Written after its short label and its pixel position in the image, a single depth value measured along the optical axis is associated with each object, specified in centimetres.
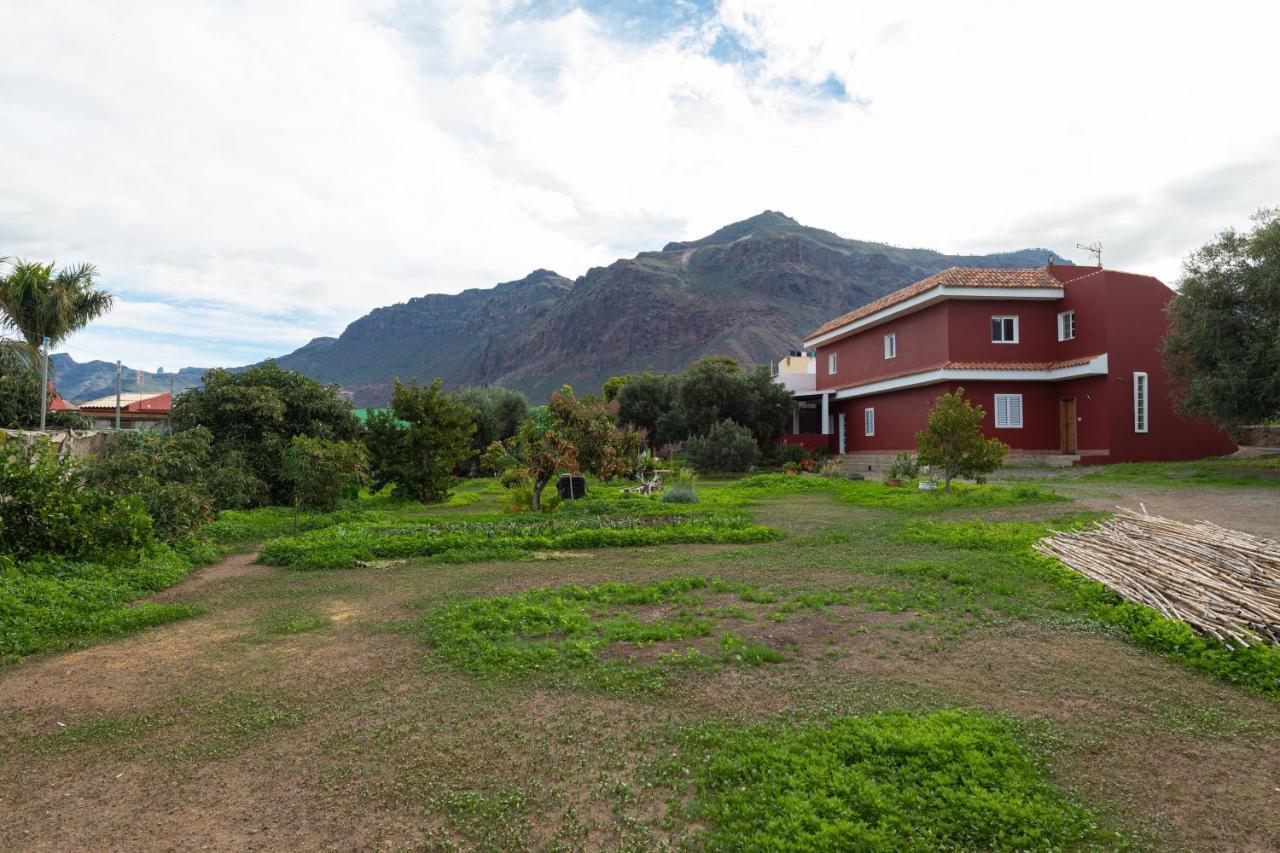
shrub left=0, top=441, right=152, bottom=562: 817
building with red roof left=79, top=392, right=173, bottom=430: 4222
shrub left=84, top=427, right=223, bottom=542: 1071
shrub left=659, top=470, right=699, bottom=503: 1564
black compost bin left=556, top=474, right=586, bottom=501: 1703
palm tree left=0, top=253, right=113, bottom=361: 2158
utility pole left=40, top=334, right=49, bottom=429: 1705
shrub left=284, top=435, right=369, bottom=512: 1427
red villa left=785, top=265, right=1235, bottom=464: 2227
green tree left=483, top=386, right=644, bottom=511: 1485
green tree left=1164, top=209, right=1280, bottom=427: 1744
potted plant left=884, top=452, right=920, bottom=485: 1995
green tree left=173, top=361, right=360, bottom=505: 1719
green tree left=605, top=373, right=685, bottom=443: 3228
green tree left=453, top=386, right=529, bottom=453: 3077
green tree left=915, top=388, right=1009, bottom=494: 1571
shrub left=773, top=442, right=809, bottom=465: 2956
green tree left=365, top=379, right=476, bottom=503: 1823
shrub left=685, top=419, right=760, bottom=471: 2628
